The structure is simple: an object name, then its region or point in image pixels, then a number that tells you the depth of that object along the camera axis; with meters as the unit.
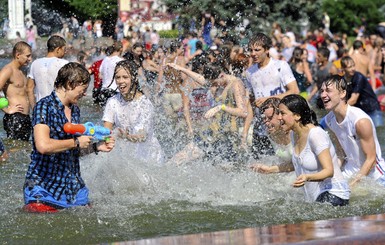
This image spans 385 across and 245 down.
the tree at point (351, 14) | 58.41
